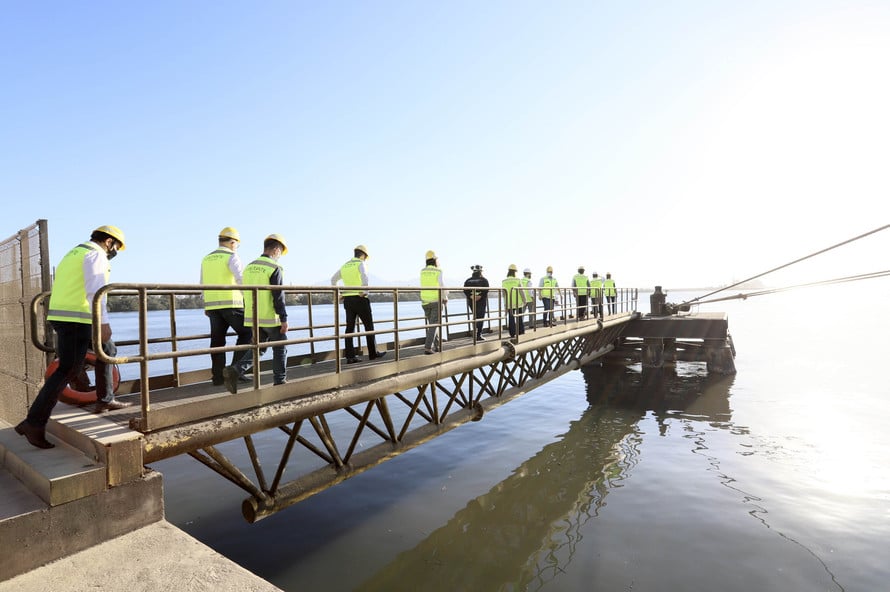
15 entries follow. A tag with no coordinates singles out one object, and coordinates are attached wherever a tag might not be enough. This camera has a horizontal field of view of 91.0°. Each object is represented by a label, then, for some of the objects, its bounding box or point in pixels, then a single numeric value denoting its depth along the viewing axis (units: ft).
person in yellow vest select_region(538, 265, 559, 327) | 61.72
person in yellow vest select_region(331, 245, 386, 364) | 26.35
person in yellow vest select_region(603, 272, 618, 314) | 70.13
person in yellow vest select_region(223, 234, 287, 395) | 17.65
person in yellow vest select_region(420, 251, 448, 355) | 30.07
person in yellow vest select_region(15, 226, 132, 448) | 13.34
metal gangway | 13.15
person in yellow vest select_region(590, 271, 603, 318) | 65.66
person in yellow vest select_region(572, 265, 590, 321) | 64.80
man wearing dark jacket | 30.46
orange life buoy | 16.31
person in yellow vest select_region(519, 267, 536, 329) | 58.08
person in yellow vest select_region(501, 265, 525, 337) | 38.11
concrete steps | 10.45
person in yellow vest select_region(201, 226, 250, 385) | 17.90
